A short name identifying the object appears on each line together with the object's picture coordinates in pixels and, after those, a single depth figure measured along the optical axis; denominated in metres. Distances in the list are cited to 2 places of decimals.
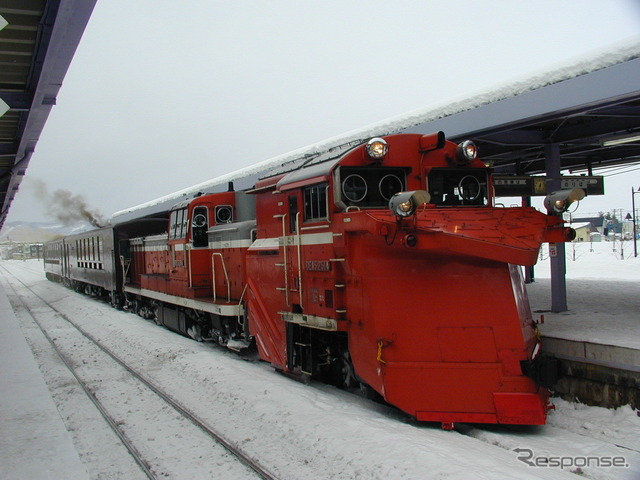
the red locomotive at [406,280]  5.51
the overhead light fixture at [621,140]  9.79
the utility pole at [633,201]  26.79
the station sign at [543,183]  9.91
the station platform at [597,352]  6.19
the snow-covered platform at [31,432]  5.29
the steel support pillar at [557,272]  9.71
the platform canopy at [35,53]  6.29
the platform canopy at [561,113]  7.12
